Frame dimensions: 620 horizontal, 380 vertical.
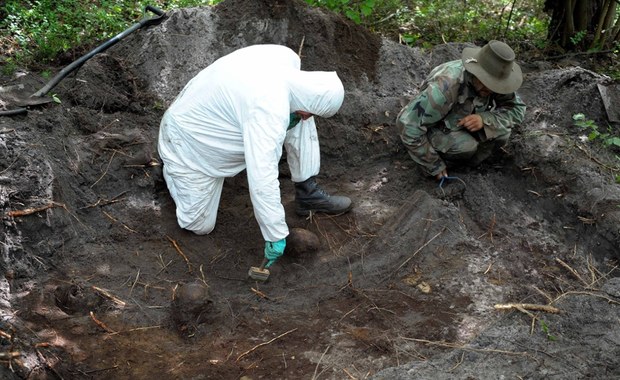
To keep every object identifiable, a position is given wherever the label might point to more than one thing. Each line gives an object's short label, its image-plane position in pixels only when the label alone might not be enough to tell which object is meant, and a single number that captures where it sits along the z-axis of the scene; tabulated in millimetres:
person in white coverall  3797
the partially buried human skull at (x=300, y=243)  4477
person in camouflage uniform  4773
